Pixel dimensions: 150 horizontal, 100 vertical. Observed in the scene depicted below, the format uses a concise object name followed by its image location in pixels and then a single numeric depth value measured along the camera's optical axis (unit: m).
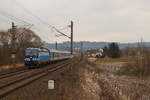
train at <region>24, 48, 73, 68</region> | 28.42
